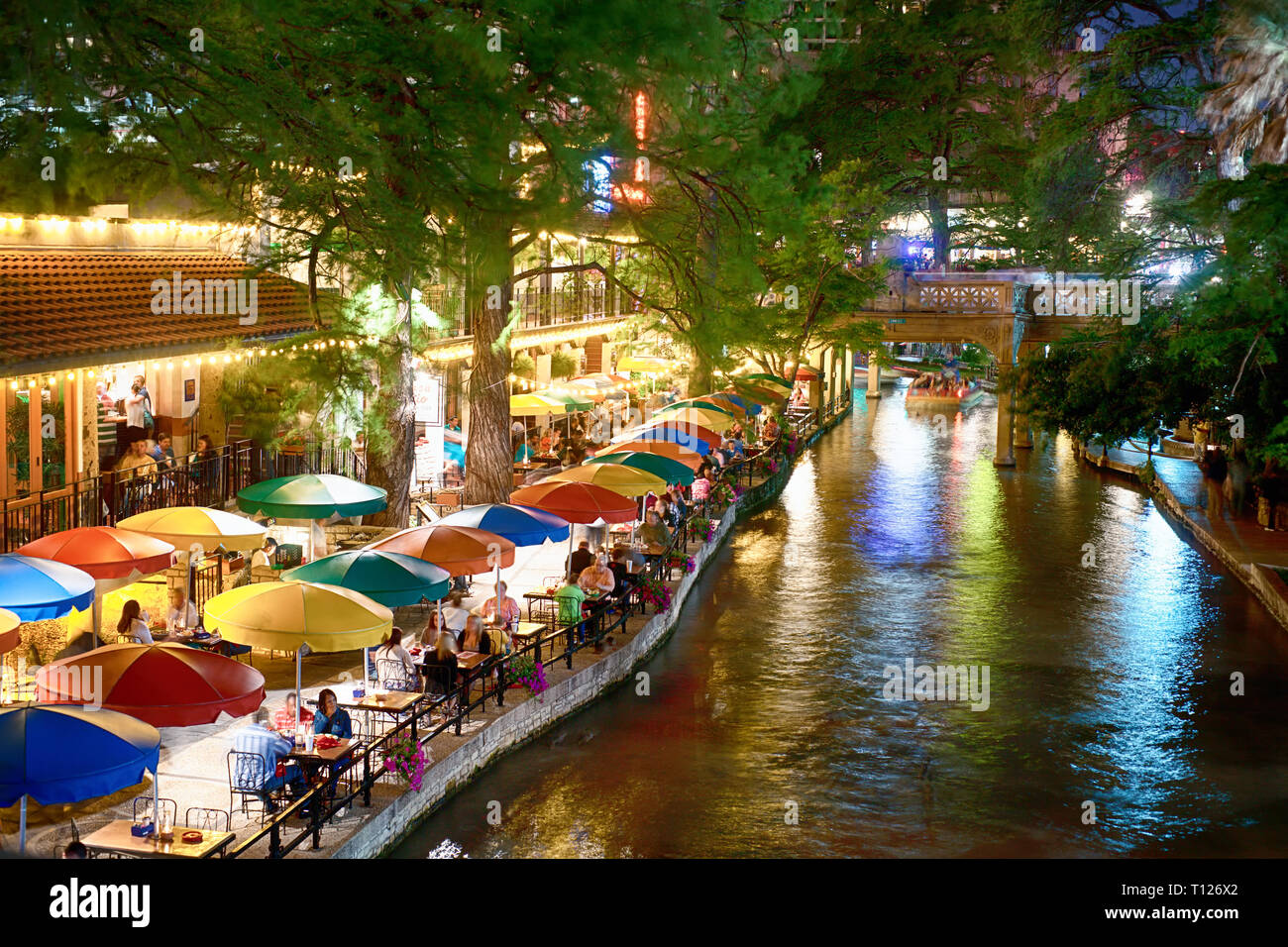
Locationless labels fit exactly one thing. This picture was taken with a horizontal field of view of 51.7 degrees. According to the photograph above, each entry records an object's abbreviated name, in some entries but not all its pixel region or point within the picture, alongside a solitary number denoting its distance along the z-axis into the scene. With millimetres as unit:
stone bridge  44219
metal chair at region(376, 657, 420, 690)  14719
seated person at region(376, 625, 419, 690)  14734
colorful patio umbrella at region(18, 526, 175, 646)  14156
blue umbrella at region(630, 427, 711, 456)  30000
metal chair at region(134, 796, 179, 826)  11344
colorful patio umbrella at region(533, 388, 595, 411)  33438
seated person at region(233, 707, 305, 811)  11492
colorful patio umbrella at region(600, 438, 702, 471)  27406
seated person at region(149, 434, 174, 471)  19406
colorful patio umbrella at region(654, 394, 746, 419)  34062
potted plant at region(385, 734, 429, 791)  12547
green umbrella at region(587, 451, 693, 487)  23903
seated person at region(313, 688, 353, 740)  12664
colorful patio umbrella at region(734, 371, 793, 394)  43125
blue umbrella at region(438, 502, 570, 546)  17969
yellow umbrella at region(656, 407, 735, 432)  32469
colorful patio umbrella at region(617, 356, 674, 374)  45906
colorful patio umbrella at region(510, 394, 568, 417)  32219
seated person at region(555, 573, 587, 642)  18266
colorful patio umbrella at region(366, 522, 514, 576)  16219
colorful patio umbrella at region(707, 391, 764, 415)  37741
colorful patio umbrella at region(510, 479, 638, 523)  20297
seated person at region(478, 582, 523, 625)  17088
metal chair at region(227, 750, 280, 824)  11484
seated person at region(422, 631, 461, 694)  15016
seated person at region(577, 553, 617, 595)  19750
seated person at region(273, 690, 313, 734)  12773
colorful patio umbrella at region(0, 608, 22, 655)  10994
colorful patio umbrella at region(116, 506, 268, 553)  15727
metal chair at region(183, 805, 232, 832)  11172
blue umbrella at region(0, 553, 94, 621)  12266
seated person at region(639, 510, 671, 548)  24438
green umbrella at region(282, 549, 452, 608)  14594
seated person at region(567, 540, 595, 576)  21031
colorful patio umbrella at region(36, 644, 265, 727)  10391
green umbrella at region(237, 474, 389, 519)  17453
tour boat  73238
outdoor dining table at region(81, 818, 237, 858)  9656
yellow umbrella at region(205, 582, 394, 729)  12695
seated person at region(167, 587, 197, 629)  16234
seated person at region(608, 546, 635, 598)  20578
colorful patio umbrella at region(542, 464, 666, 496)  22031
